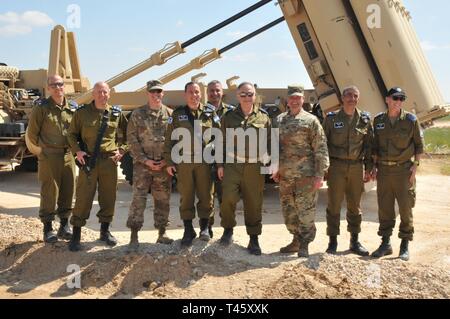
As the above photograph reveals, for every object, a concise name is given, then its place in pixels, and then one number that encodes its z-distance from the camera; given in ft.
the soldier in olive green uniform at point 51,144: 16.53
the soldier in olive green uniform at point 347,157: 15.53
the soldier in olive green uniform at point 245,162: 14.96
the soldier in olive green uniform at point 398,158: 15.44
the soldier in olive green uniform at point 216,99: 16.83
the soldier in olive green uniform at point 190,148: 15.35
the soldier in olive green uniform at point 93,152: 15.78
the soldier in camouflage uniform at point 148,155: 15.76
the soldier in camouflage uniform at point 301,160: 14.89
